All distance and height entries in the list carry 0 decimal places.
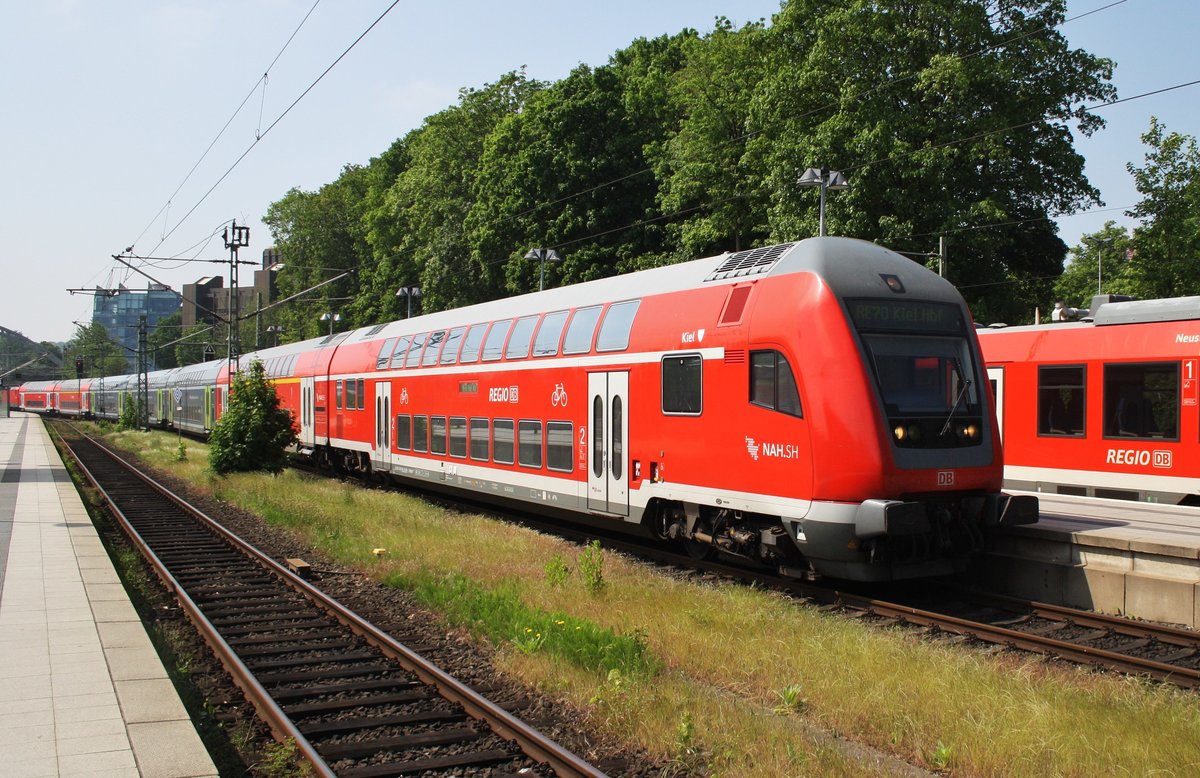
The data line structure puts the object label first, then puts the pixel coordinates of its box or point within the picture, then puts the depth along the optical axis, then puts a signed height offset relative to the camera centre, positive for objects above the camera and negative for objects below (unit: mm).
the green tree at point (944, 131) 29078 +7570
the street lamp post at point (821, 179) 23375 +4901
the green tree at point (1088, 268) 50494 +6596
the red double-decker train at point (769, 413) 10102 -207
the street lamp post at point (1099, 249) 47938 +7096
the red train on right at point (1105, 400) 14844 -118
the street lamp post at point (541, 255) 34094 +4625
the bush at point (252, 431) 26844 -889
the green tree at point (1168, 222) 31047 +5156
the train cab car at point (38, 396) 105000 +191
